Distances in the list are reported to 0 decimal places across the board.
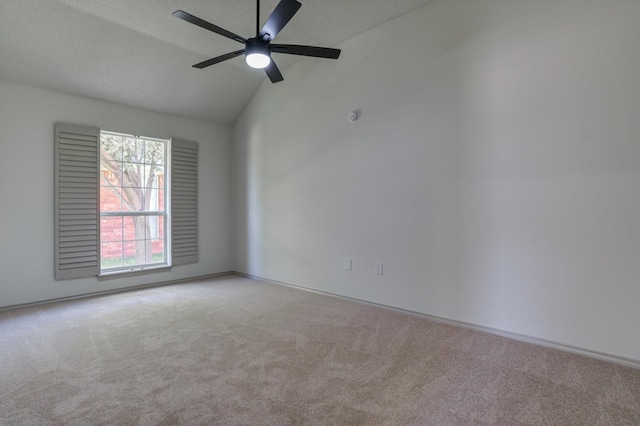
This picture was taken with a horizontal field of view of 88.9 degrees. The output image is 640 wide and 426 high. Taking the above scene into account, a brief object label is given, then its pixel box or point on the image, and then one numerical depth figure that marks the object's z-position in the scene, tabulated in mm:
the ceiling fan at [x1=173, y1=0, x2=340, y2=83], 2048
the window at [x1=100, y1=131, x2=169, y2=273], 4301
